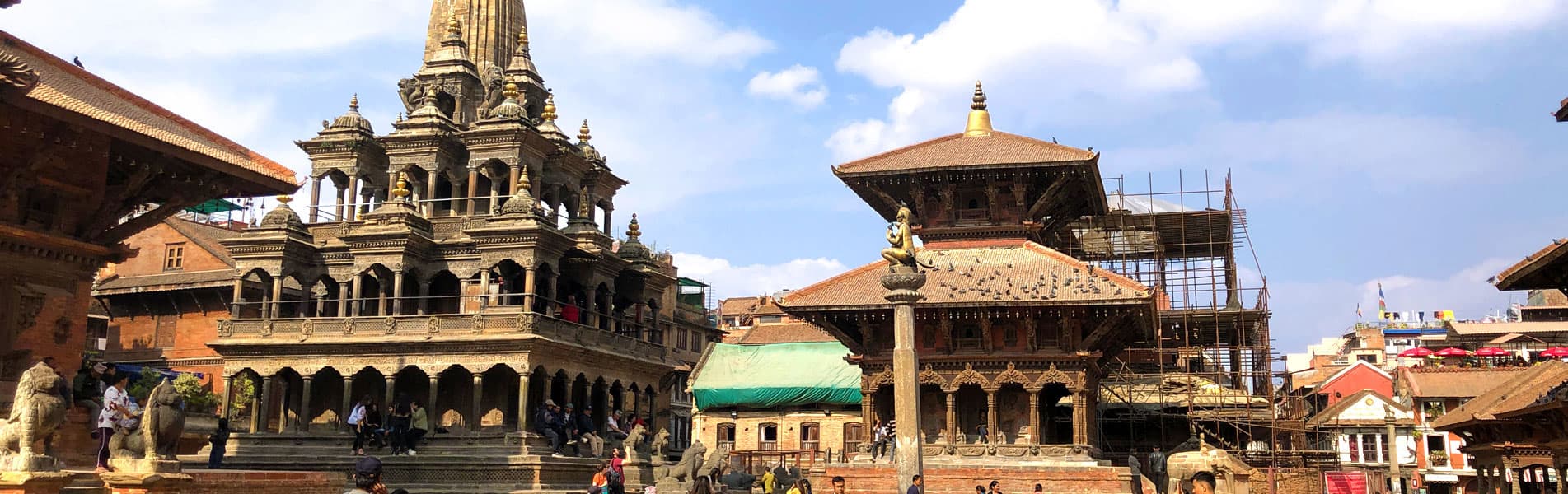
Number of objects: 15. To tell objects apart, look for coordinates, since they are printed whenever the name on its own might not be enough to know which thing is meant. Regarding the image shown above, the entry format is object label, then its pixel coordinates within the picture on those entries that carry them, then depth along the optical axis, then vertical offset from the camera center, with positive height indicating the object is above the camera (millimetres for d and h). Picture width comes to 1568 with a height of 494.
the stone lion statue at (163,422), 15367 +231
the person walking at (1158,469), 32250 -613
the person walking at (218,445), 26147 -53
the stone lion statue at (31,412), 13336 +296
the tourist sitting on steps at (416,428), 35406 +387
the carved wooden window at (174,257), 50312 +7054
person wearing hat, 9680 -241
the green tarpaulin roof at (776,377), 51875 +2663
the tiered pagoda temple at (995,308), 33844 +3494
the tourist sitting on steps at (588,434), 36875 +260
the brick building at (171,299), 48000 +5328
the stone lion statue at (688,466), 26878 -463
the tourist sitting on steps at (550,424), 35562 +511
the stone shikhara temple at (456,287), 36250 +4830
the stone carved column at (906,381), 20359 +969
